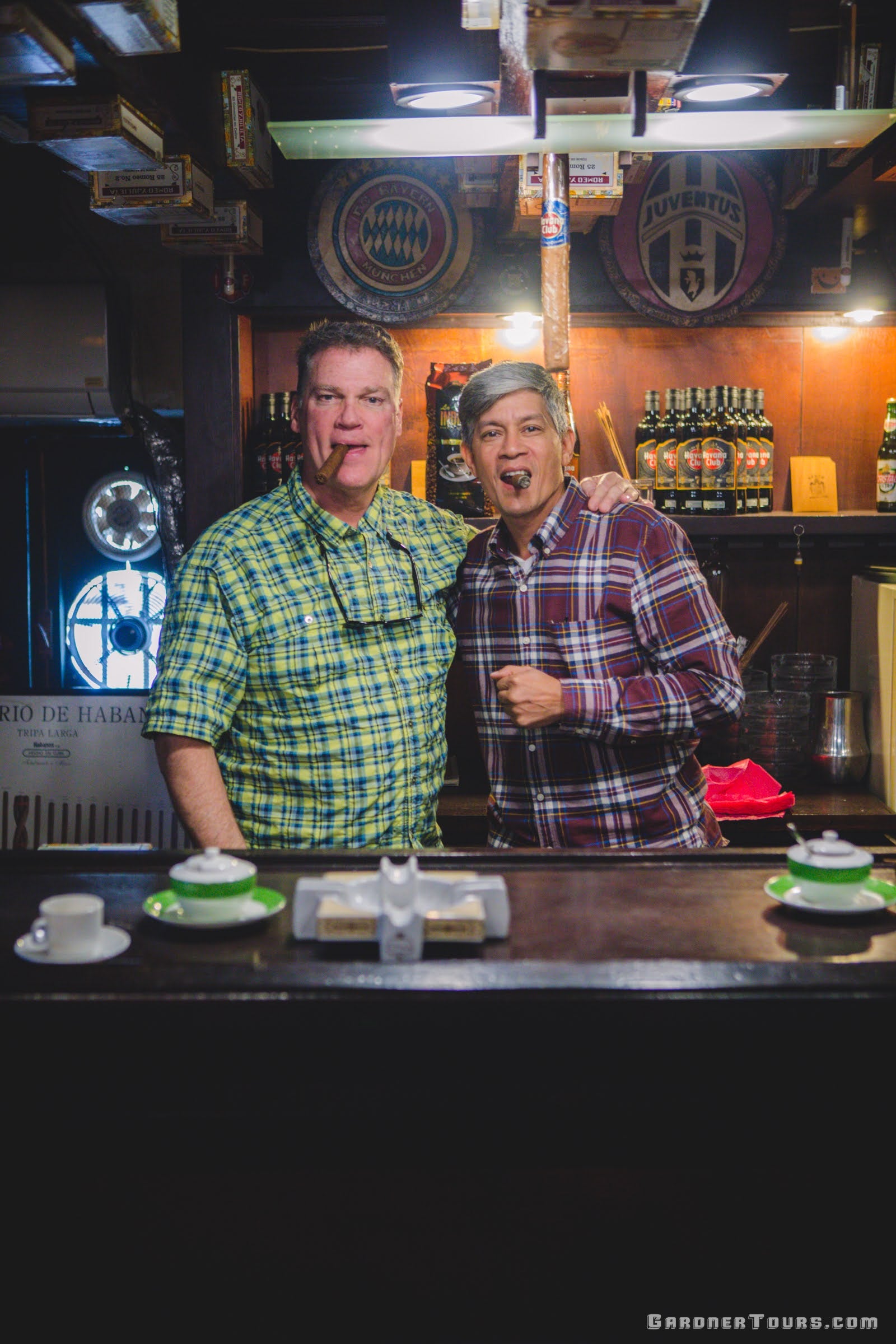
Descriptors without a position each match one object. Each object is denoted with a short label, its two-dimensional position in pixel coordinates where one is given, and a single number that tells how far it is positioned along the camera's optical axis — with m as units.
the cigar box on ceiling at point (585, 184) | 2.63
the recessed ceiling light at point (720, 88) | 1.89
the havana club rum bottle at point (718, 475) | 3.22
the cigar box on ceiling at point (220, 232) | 2.88
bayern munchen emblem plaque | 3.20
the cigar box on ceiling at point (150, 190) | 2.51
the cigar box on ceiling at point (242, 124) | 2.74
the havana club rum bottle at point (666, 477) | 3.25
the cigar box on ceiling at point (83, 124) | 2.15
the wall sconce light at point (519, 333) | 3.41
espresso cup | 1.32
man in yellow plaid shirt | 2.07
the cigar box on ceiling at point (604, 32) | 1.48
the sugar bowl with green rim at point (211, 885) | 1.39
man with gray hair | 2.19
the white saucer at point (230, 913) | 1.39
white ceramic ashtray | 1.30
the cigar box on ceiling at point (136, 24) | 1.61
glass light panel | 2.04
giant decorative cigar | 2.43
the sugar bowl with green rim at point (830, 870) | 1.41
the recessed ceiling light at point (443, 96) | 1.90
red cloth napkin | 2.99
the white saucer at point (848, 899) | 1.41
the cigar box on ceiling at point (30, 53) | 1.60
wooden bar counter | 1.24
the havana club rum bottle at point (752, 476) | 3.28
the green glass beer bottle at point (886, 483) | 3.32
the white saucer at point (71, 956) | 1.31
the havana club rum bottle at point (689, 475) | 3.23
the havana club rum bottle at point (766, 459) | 3.31
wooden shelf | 3.18
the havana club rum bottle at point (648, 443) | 3.28
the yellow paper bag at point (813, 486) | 3.34
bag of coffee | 3.19
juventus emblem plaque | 3.22
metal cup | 3.30
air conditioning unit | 3.63
